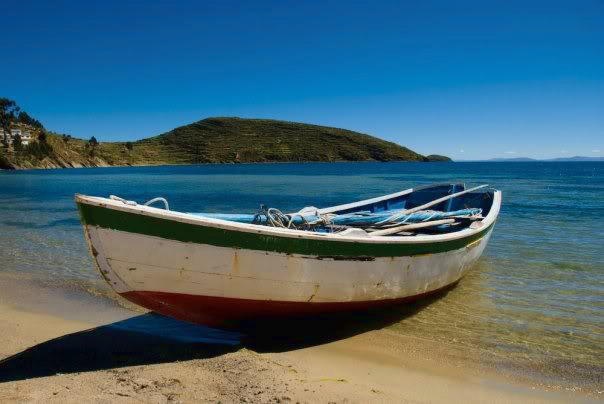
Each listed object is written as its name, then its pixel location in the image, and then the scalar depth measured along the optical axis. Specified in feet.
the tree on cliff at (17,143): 326.03
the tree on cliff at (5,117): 339.73
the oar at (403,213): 25.50
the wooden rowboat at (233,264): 14.90
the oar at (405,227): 23.01
